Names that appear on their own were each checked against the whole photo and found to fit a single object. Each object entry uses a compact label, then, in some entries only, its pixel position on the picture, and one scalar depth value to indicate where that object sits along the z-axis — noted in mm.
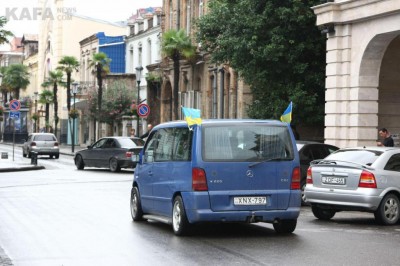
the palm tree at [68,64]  73062
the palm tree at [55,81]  83250
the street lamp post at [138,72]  50094
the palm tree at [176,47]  49125
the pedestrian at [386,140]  24098
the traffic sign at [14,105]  46281
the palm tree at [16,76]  111750
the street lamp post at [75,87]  66188
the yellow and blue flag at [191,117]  13867
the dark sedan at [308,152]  21391
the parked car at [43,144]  52594
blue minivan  13742
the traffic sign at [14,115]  45062
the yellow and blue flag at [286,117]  15041
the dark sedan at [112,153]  35781
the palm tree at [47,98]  91312
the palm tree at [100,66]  63656
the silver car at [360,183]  16516
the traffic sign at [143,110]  46281
